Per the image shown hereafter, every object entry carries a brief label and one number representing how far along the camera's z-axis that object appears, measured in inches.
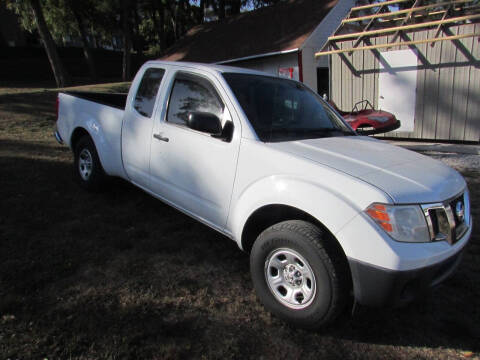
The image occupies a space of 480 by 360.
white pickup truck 81.5
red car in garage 330.6
